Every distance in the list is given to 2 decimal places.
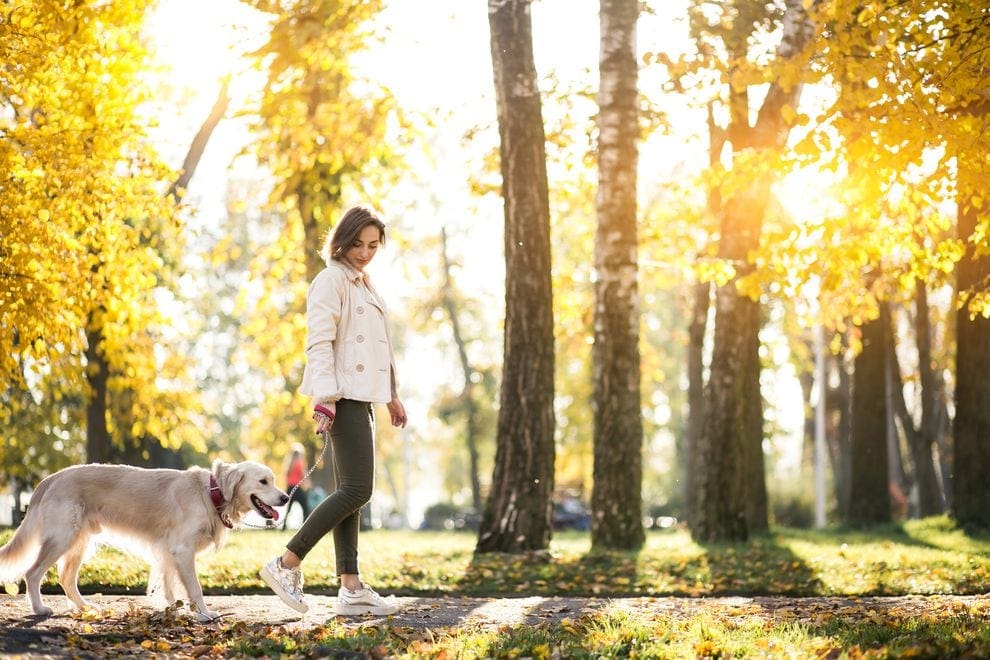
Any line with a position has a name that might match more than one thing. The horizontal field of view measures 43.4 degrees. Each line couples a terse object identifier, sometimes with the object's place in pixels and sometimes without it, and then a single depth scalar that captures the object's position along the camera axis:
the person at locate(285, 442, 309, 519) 24.20
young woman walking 7.22
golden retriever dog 7.42
